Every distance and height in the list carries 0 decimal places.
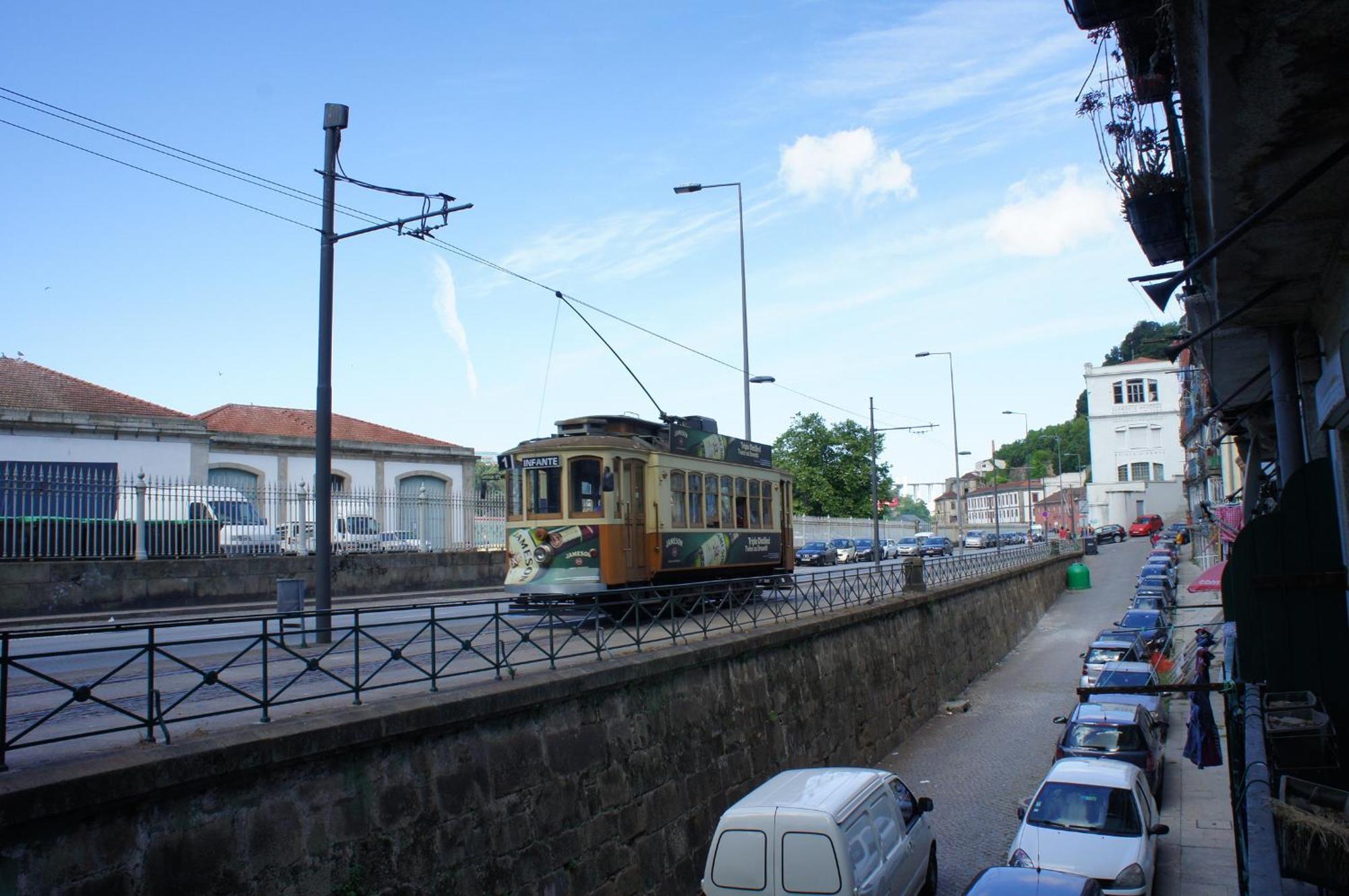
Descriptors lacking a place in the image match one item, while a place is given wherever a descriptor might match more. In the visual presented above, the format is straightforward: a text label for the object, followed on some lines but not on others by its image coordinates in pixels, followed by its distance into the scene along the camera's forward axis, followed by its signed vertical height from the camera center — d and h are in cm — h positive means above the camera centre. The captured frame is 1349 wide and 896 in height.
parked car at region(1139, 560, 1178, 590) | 3897 -257
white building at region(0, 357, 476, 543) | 2258 +243
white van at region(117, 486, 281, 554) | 1873 +51
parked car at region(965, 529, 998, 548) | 6152 -171
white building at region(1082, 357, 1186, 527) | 8181 +621
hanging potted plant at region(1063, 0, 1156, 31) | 772 +404
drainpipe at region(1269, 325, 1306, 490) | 726 +81
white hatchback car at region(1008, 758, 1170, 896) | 1109 -389
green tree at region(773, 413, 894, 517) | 8044 +440
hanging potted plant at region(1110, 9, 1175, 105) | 787 +387
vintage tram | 1578 +26
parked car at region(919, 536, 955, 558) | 5109 -179
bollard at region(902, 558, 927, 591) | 2423 -148
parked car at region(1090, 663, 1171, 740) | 1825 -344
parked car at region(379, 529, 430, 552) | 2323 -26
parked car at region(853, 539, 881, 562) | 4856 -171
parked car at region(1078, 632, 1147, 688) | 2241 -343
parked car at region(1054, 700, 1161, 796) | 1537 -369
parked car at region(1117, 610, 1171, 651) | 2523 -325
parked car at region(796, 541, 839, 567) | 4466 -170
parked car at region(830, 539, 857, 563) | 4744 -158
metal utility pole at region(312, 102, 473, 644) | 1200 +192
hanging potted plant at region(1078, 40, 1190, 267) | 825 +290
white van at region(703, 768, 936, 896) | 920 -319
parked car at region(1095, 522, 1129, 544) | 7131 -174
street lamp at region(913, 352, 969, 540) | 5461 +27
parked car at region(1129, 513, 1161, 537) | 7338 -129
